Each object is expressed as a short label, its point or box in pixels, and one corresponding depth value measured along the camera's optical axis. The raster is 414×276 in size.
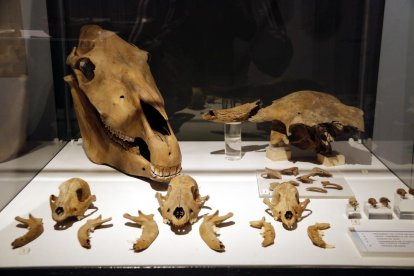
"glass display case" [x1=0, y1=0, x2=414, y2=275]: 1.73
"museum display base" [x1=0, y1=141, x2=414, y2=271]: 1.66
